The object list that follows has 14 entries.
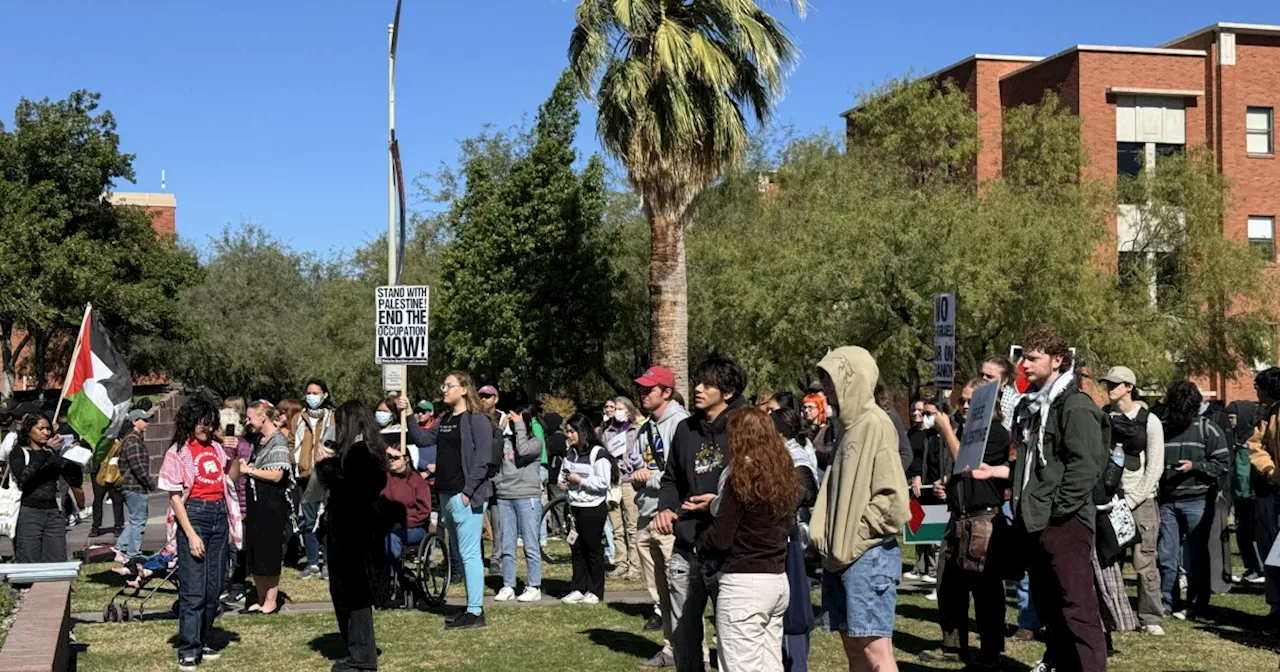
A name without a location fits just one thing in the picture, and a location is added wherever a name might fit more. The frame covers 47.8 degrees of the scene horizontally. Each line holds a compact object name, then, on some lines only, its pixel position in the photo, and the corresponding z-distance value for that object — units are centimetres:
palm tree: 2348
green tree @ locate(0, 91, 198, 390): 4959
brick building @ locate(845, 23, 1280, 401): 4678
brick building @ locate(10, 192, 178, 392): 6684
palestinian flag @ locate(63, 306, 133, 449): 1264
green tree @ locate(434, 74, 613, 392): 3778
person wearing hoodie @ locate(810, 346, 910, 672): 719
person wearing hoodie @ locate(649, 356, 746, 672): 793
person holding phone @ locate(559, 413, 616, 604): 1305
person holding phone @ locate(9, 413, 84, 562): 1193
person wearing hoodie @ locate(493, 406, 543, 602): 1345
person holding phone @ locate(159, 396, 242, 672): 1017
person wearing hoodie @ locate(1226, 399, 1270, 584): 1380
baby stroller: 1247
